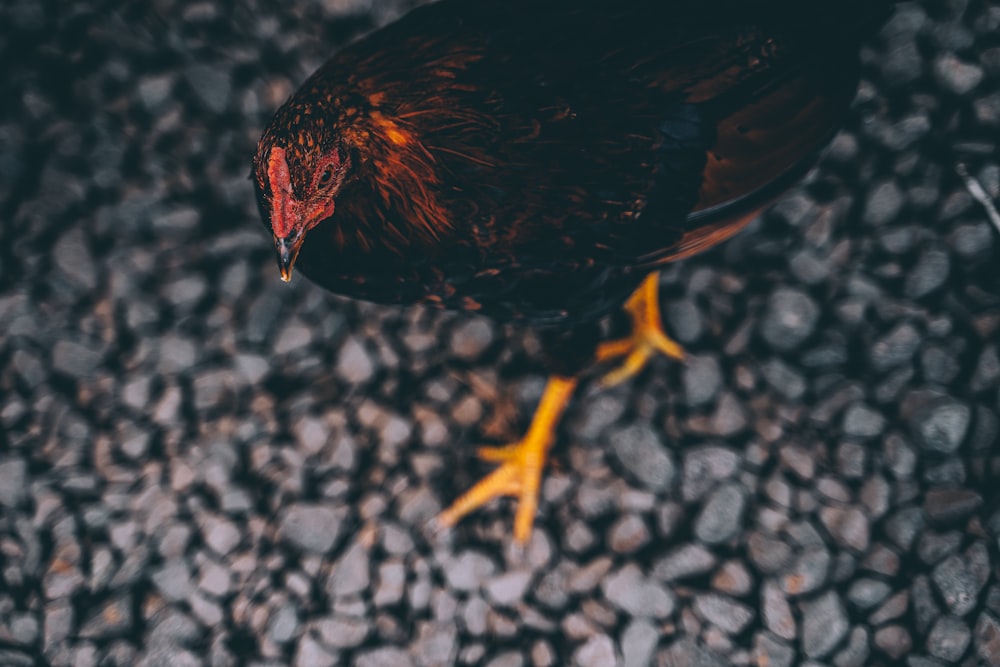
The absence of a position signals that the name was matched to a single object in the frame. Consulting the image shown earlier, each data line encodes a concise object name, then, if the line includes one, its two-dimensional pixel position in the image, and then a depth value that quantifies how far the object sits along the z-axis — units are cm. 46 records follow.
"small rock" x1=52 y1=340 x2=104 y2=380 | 124
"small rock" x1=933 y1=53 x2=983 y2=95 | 124
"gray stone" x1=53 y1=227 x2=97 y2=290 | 126
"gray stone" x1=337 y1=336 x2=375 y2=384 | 125
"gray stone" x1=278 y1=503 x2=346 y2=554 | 121
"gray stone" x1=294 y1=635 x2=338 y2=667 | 119
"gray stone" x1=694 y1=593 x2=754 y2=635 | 119
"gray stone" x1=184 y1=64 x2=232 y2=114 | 128
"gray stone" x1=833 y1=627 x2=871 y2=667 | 118
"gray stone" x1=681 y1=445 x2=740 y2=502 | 122
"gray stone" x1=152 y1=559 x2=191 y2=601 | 120
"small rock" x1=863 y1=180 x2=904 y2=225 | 124
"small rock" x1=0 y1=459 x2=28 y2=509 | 121
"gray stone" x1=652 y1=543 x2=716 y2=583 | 120
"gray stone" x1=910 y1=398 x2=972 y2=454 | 120
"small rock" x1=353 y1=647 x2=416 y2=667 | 119
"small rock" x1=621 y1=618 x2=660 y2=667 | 119
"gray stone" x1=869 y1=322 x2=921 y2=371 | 122
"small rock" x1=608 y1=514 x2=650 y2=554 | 121
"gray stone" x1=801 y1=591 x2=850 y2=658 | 118
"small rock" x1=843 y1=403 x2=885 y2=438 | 121
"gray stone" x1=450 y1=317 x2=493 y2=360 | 126
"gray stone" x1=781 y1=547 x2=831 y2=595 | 119
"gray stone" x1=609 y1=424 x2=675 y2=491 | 122
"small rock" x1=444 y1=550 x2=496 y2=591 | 121
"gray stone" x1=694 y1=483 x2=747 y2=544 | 121
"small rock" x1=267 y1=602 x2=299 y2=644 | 119
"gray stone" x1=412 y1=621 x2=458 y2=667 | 119
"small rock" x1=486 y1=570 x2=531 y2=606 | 120
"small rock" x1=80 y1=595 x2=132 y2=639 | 119
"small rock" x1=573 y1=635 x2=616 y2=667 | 119
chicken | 112
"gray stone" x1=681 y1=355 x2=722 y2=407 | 124
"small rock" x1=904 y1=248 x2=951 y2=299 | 123
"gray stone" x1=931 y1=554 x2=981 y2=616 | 118
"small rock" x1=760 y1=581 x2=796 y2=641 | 119
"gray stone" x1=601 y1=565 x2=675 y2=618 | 119
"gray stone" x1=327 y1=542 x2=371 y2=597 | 120
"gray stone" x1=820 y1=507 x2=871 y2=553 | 120
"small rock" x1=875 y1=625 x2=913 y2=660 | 118
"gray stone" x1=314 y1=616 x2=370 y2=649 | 119
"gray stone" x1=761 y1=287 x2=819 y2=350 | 124
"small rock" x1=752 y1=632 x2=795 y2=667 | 118
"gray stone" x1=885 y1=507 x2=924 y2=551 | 119
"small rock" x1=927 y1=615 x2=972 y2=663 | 117
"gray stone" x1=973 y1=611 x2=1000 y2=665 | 117
